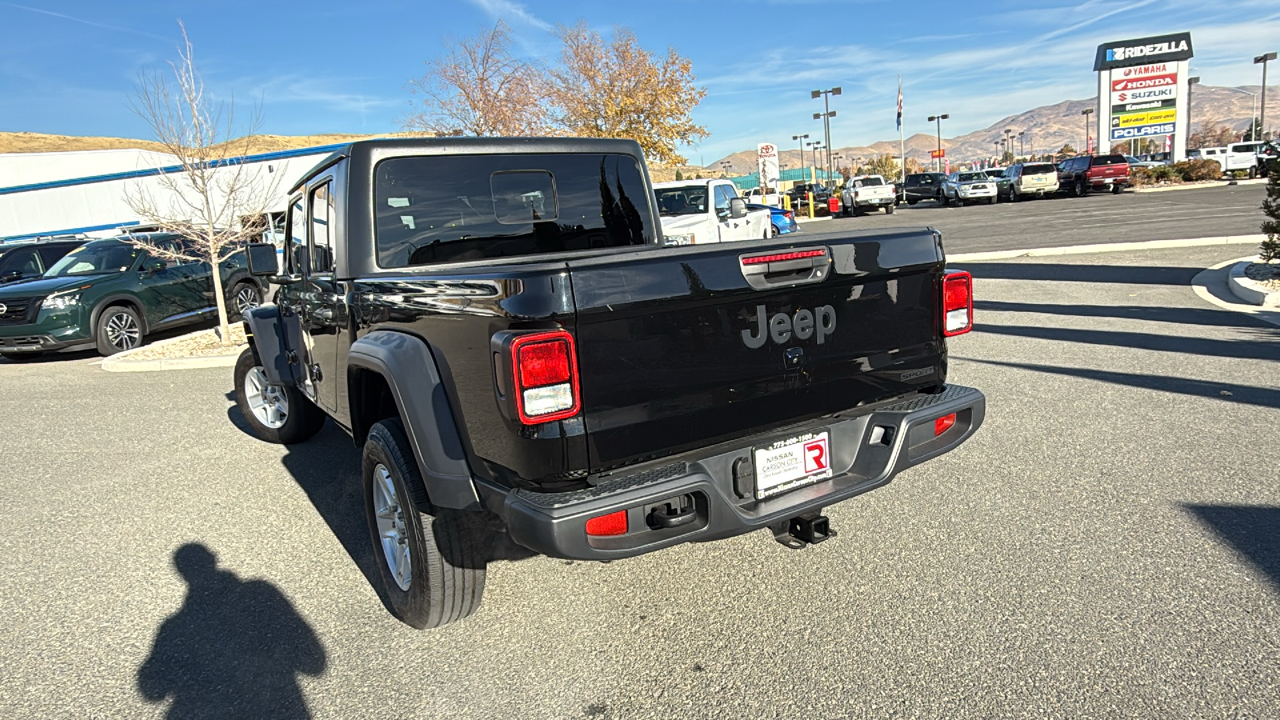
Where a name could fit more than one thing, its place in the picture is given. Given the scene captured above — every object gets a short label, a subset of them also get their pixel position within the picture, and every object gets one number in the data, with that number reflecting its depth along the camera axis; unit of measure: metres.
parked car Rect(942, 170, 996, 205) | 37.09
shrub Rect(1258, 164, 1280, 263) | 9.30
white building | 33.34
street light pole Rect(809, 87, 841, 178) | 53.03
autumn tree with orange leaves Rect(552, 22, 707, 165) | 26.94
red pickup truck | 34.75
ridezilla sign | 42.34
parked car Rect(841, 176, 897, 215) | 36.03
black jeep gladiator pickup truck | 2.46
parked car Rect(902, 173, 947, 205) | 41.25
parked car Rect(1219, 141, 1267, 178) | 38.06
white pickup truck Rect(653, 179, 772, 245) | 12.86
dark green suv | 10.73
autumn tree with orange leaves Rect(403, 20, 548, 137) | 22.41
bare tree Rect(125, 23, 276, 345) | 11.18
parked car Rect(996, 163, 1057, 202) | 36.06
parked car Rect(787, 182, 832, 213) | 43.31
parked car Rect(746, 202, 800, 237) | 20.31
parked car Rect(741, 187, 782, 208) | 26.40
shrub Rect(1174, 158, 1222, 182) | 36.75
